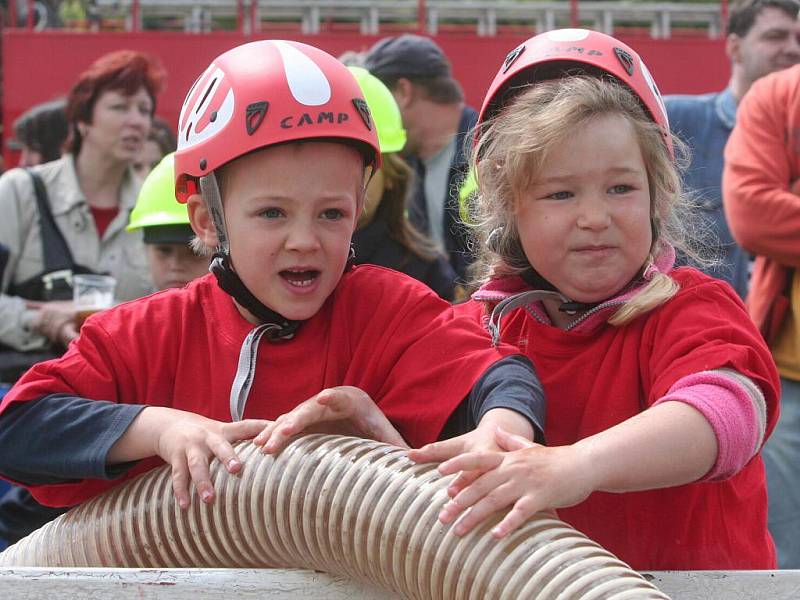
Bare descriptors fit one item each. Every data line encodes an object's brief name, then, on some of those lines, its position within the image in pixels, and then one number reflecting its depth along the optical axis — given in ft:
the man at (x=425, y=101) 35.19
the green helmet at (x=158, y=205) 26.51
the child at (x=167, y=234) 26.53
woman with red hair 31.75
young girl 14.09
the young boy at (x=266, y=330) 14.86
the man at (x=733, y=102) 32.27
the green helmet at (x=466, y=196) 19.08
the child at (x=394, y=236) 27.03
